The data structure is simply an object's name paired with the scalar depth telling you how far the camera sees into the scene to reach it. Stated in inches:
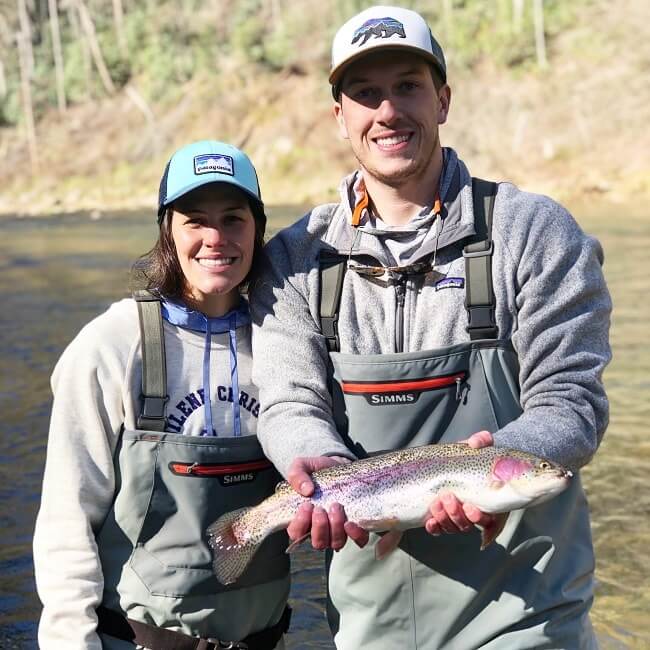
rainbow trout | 108.3
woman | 124.7
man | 116.6
